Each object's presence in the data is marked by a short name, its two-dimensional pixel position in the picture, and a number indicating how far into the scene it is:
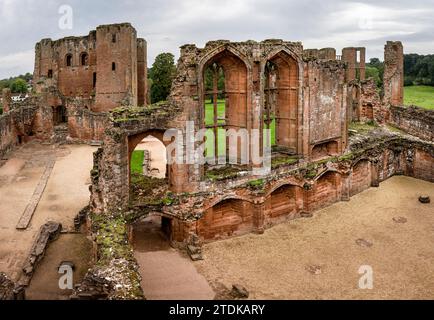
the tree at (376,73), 61.38
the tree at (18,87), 90.31
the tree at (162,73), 53.69
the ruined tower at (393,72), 31.92
